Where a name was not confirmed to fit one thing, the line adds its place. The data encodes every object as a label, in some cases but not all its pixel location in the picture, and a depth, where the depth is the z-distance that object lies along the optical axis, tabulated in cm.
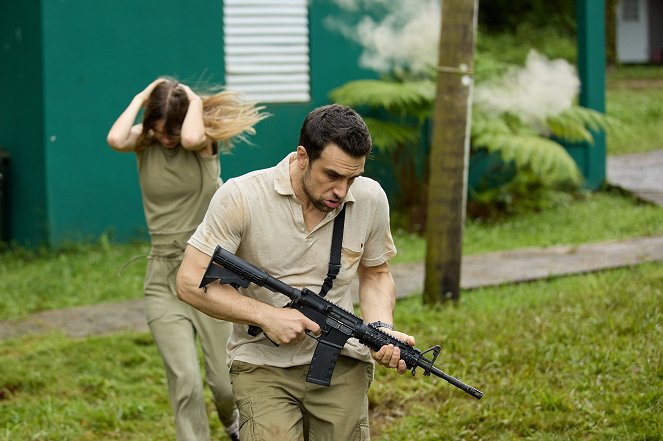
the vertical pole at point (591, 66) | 1438
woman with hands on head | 582
